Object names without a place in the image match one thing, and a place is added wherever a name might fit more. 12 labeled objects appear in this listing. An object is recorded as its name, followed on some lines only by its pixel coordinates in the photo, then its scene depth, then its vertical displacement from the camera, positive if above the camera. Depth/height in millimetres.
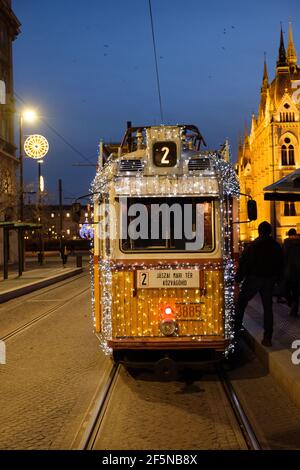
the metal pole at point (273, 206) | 65206 +3985
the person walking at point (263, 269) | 8812 -446
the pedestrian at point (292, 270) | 12492 -674
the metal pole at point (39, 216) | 41281 +2018
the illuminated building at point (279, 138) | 77938 +14246
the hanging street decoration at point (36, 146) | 27828 +4611
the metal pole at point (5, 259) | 23928 -605
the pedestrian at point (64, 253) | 38750 -633
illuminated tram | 7387 -139
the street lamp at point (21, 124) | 27173 +5898
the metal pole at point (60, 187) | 53031 +5021
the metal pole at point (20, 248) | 27672 -176
